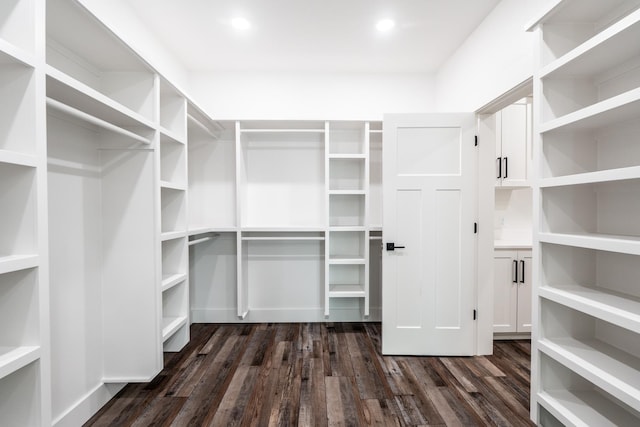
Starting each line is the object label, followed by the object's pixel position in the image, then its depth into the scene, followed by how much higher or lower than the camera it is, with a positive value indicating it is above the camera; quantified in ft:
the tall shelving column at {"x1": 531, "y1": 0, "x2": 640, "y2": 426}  4.69 -0.07
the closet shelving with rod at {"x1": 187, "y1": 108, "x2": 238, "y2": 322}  11.00 -0.85
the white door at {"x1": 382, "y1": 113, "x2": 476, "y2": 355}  8.31 -0.64
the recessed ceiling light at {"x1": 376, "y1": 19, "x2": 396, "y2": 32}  7.90 +4.99
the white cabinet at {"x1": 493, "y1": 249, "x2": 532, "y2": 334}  9.30 -2.57
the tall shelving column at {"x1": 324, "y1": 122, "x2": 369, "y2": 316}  10.82 +0.14
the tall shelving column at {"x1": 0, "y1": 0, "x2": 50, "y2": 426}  3.57 -0.07
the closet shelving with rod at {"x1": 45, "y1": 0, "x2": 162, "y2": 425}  5.40 -0.36
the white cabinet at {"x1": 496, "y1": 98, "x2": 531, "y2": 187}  9.56 +2.15
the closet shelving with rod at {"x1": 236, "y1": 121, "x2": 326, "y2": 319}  11.03 -0.23
